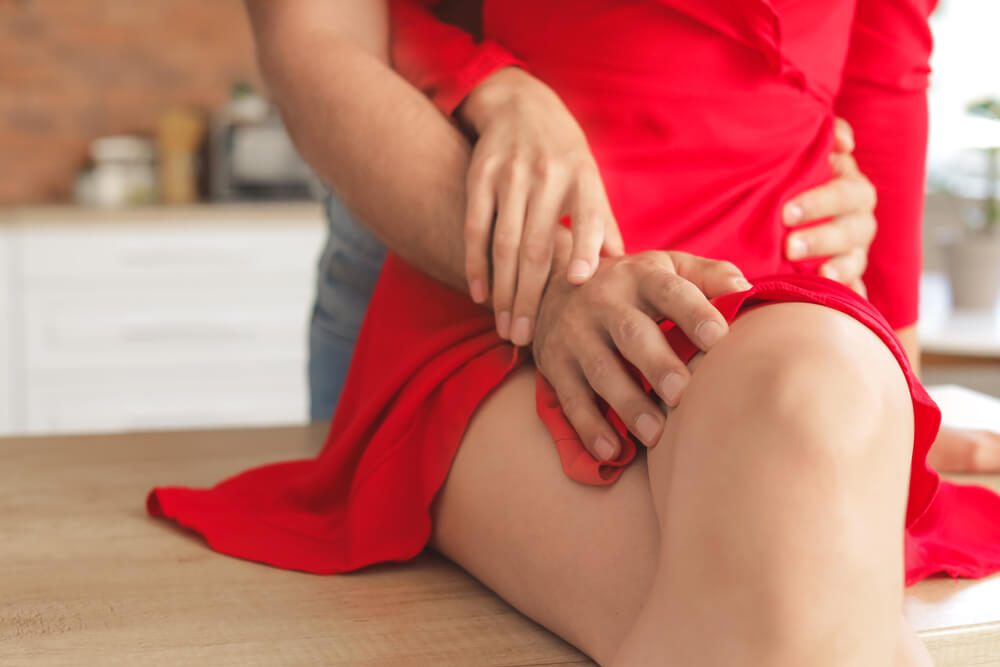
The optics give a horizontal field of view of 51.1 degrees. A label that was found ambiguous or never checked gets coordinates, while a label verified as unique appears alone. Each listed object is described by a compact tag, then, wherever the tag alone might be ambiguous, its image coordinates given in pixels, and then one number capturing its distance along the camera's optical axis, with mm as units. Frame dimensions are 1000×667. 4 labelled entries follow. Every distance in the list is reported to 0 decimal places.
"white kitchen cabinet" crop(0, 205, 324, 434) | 2992
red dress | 716
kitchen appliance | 3328
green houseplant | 2643
